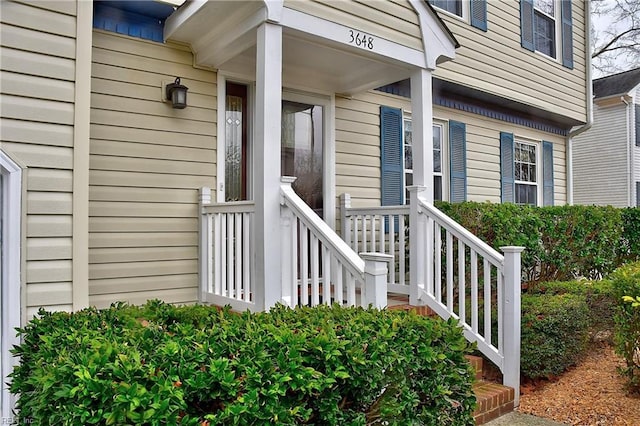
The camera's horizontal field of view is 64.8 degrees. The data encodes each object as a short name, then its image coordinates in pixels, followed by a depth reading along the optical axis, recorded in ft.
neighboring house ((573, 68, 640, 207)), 52.85
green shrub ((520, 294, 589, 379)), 14.75
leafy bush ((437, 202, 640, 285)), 18.49
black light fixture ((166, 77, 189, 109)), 15.34
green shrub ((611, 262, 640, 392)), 13.47
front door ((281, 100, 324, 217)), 19.02
